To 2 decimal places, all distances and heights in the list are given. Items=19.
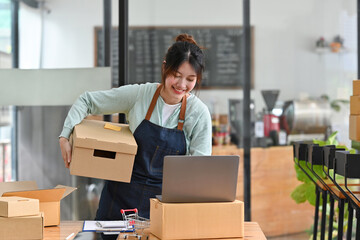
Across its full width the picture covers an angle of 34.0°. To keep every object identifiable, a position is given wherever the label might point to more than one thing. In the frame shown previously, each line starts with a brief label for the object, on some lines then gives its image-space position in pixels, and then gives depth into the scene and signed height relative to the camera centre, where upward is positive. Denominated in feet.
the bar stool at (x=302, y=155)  10.67 -0.74
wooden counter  14.64 -1.81
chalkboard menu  14.40 +1.55
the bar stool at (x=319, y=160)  9.80 -0.76
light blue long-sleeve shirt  9.39 +0.06
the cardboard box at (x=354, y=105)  10.38 +0.18
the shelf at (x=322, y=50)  14.75 +1.63
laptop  7.36 -0.81
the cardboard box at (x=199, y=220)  7.42 -1.35
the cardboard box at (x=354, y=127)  10.35 -0.22
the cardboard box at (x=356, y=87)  10.37 +0.49
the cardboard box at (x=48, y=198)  8.41 -1.24
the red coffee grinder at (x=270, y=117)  14.67 -0.06
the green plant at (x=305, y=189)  12.69 -1.66
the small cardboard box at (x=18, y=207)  7.50 -1.21
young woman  9.31 -0.14
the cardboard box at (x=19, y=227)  7.51 -1.46
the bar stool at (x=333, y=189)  9.02 -1.23
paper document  8.13 -1.59
